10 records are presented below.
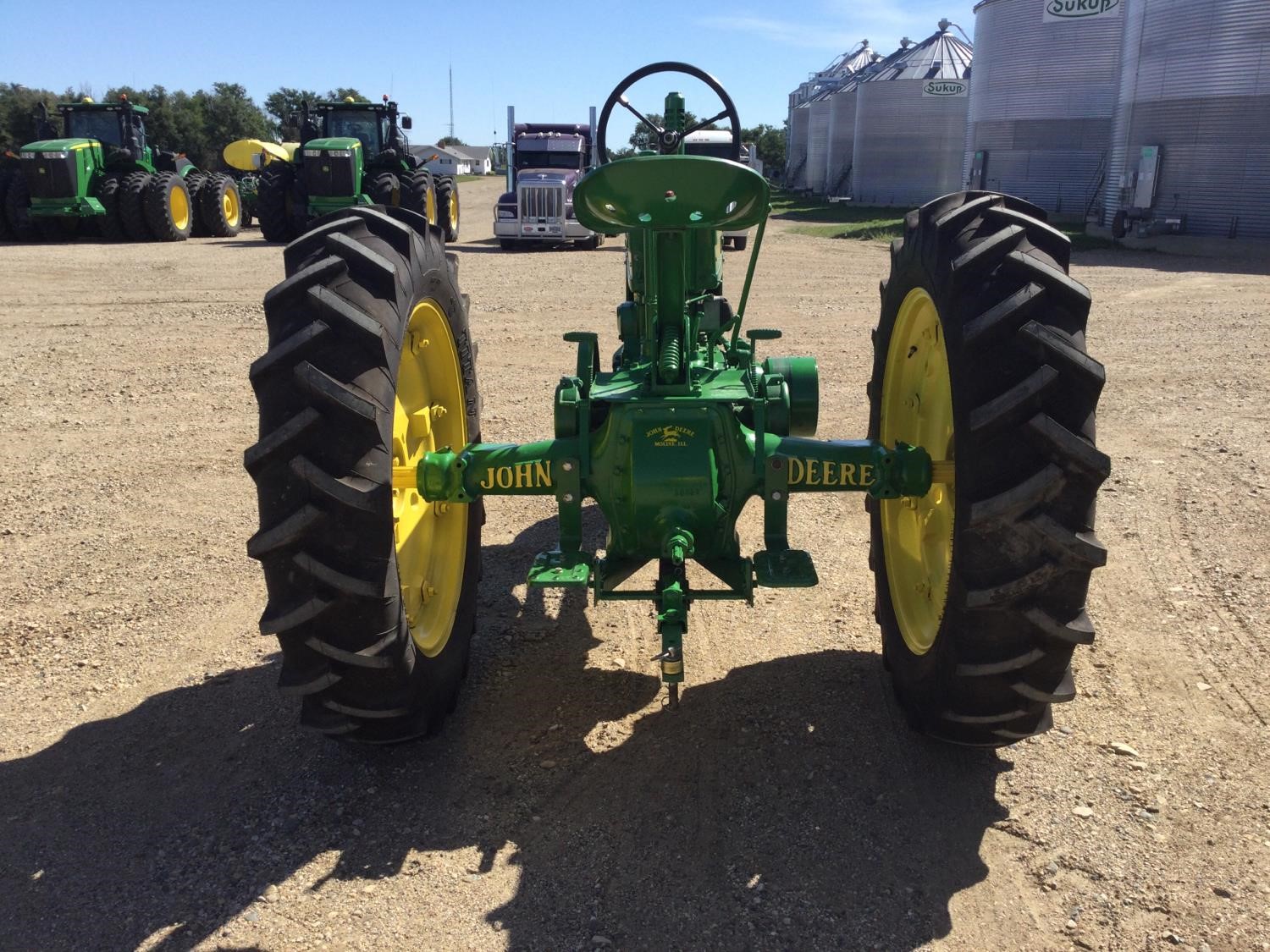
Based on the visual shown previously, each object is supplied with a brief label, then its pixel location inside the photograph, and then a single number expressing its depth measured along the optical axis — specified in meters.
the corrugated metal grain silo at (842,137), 43.38
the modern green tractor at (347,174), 19.42
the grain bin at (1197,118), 19.34
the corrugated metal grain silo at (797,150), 55.12
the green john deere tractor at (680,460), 2.68
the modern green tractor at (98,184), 19.97
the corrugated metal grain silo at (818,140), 48.25
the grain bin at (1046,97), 27.34
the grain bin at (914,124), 36.84
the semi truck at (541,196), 20.11
